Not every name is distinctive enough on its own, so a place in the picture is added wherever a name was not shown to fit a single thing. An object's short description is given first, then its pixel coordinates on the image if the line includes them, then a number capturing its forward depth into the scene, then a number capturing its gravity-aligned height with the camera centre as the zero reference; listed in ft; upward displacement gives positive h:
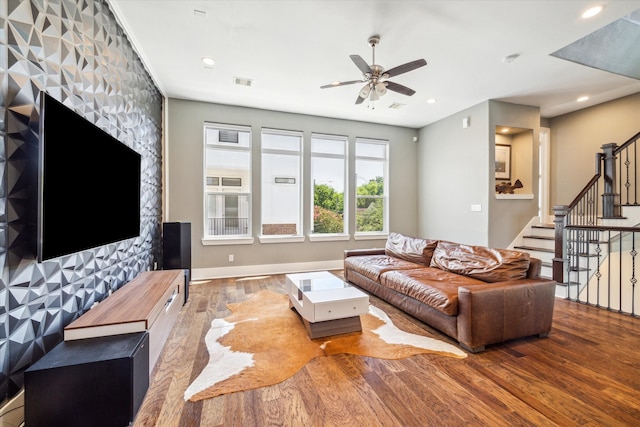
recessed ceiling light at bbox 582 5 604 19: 8.46 +6.40
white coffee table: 8.34 -3.03
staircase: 14.26 -1.77
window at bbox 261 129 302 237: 17.20 +1.90
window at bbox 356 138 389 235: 19.60 +1.94
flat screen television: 5.03 +0.66
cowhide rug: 6.45 -3.93
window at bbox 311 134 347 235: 18.37 +2.04
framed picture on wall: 17.70 +3.39
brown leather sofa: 7.68 -2.53
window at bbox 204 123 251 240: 16.11 +1.88
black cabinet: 4.41 -2.95
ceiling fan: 8.91 +4.80
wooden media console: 5.63 -2.32
